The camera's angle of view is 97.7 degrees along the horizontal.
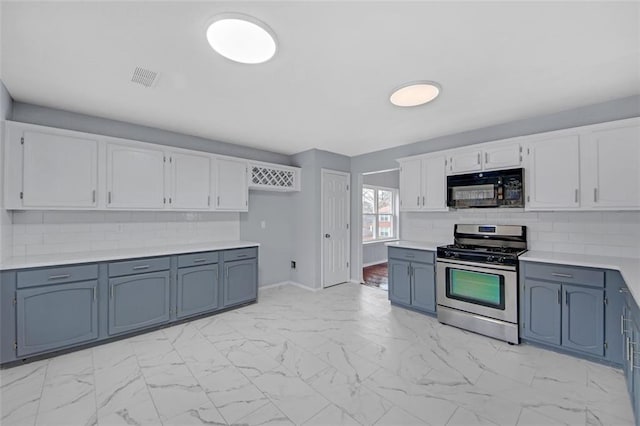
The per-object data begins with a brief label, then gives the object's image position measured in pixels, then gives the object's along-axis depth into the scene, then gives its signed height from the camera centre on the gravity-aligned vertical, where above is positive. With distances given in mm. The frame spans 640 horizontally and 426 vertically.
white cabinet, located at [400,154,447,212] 3658 +419
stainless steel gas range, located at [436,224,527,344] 2818 -724
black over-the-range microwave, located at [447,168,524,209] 3051 +293
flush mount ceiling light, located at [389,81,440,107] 2361 +1074
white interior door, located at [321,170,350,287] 4746 -221
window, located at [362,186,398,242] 6703 +41
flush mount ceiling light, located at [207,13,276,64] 1626 +1112
